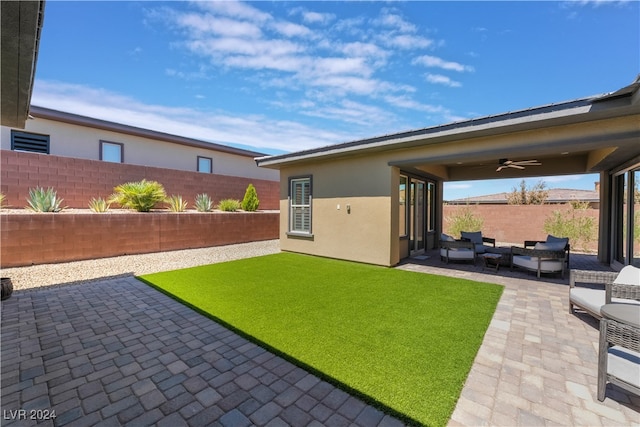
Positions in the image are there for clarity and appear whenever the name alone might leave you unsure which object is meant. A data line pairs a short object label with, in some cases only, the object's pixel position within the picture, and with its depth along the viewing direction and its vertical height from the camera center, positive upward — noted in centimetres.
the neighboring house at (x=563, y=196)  2058 +149
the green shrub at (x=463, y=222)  1344 -54
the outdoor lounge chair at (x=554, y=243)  736 -90
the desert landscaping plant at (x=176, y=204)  1162 +20
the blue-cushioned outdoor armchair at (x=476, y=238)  951 -98
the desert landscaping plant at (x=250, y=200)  1408 +49
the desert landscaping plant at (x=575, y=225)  1120 -55
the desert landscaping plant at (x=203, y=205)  1236 +19
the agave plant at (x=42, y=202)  816 +17
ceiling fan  819 +156
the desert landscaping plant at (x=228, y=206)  1309 +16
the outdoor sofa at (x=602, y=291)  343 -105
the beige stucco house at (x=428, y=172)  490 +128
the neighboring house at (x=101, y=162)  931 +238
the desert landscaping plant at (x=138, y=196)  1020 +47
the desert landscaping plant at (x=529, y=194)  1739 +118
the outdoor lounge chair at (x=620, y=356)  223 -132
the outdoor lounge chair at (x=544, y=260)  651 -121
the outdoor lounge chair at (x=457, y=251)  810 -122
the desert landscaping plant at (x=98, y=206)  945 +7
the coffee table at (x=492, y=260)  753 -140
